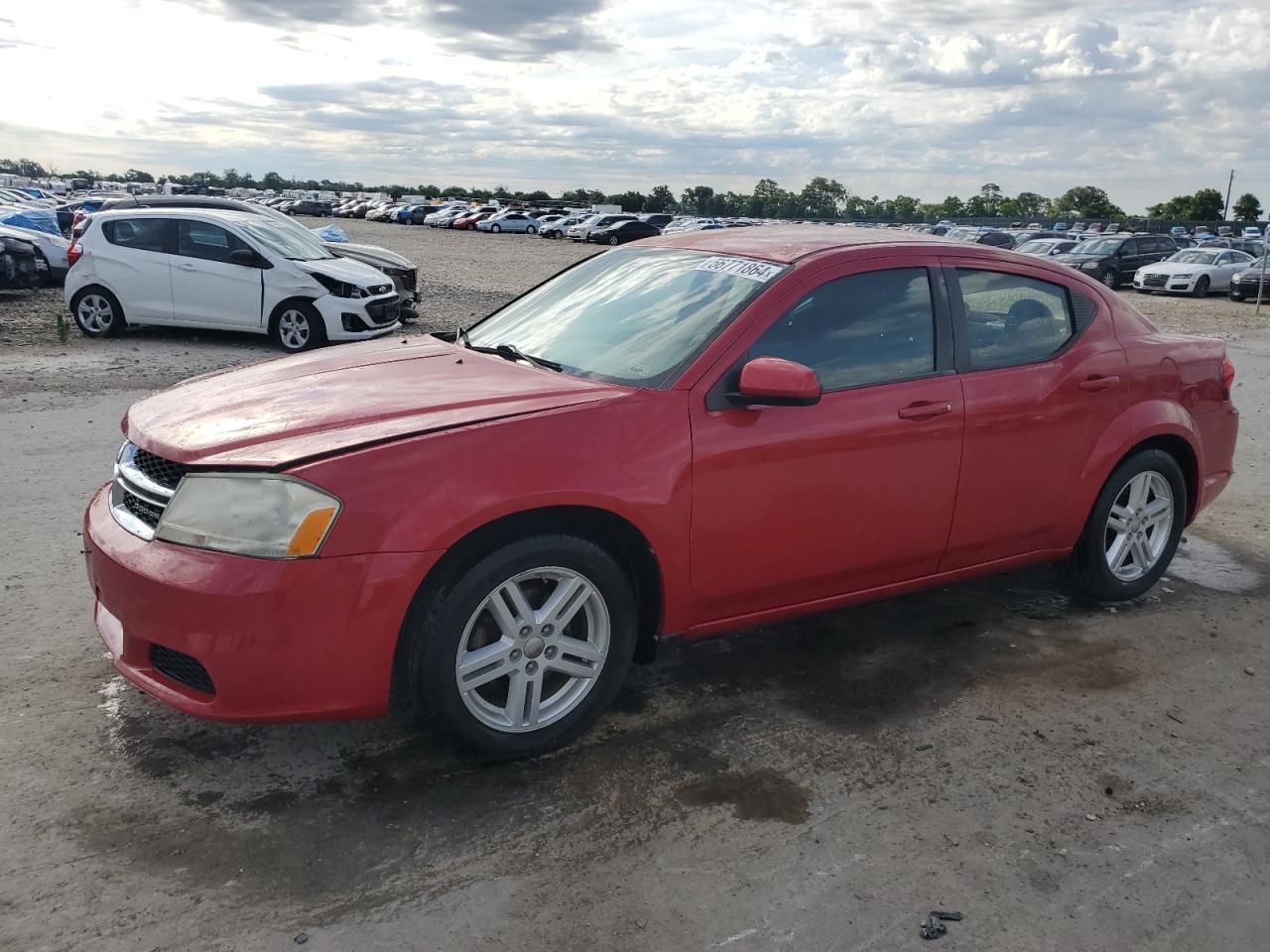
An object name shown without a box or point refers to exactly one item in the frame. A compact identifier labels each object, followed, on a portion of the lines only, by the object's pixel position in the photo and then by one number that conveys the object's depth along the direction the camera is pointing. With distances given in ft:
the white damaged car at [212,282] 41.32
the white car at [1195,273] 92.89
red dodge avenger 10.05
